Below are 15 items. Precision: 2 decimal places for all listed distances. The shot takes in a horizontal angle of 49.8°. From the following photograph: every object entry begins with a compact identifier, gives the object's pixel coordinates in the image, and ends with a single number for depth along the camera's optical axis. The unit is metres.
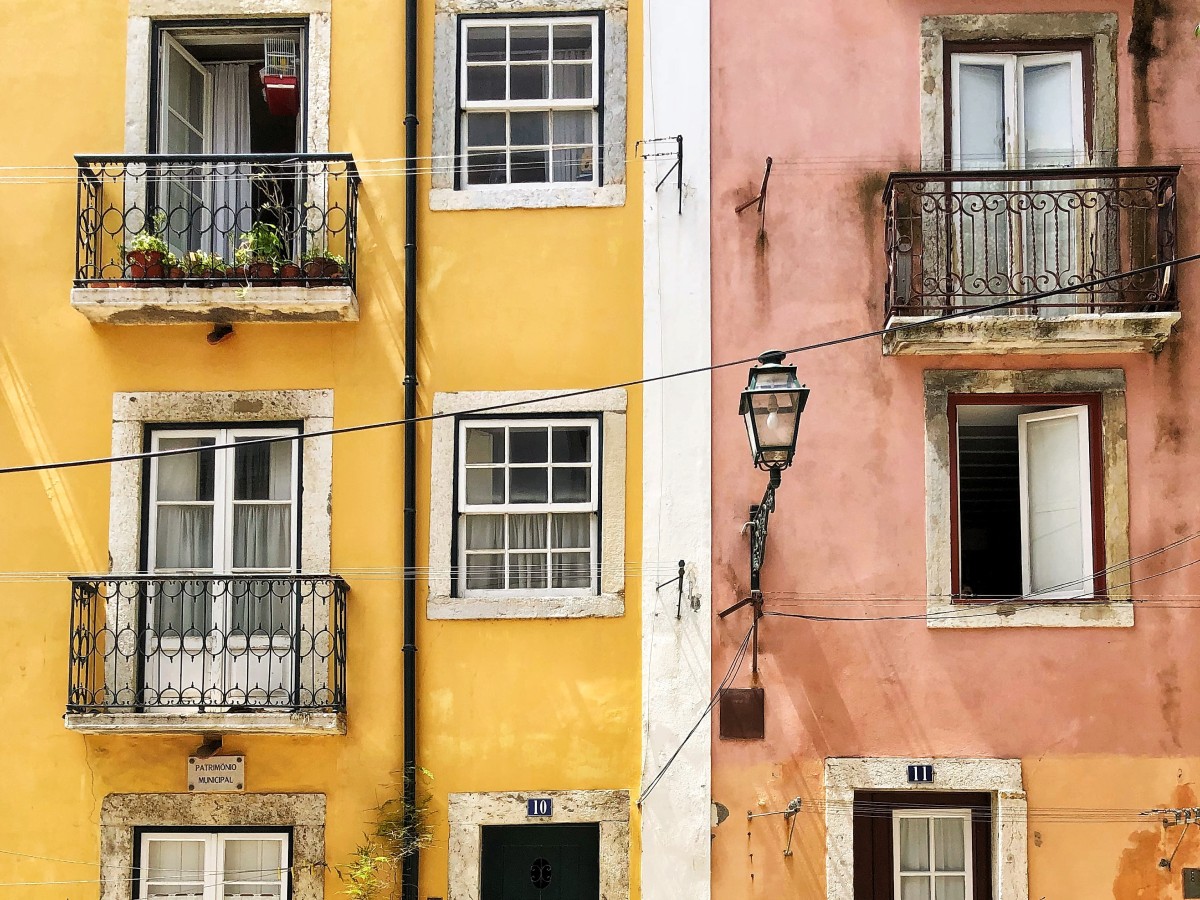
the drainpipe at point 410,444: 8.52
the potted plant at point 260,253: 8.70
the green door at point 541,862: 8.62
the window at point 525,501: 8.73
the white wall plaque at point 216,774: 8.59
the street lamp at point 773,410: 6.88
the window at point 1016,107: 9.09
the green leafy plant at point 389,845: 8.41
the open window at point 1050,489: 8.71
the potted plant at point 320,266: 8.72
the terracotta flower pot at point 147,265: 8.69
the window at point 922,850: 8.56
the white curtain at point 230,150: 9.32
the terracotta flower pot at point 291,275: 8.68
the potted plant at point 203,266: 8.72
